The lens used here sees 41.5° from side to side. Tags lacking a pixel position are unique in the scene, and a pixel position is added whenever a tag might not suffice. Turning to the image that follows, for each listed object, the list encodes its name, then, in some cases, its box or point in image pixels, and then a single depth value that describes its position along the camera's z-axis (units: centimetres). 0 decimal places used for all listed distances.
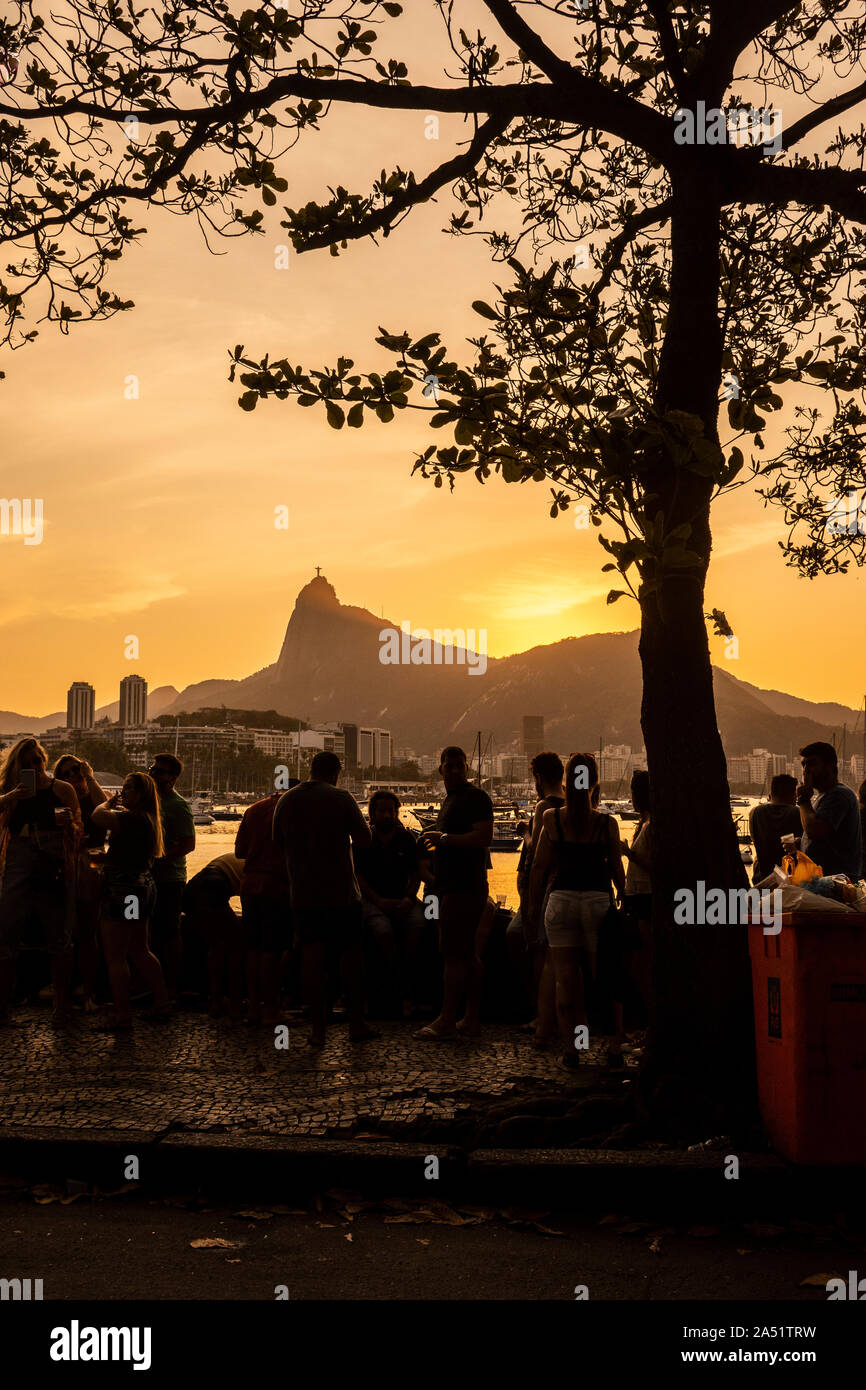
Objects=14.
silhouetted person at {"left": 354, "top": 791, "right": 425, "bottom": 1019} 919
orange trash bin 492
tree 534
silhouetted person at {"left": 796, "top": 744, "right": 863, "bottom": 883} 855
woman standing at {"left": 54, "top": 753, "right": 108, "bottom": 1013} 916
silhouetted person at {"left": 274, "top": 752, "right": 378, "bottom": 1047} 795
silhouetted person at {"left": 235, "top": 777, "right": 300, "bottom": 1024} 852
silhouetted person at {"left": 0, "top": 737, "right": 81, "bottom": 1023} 848
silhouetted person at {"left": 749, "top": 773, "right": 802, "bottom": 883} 1031
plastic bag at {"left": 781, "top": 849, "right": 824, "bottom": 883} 582
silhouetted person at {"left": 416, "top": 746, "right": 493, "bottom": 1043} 809
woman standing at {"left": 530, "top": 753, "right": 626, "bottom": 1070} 744
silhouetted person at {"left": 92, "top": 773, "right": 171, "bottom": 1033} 843
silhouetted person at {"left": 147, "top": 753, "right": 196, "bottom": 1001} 941
